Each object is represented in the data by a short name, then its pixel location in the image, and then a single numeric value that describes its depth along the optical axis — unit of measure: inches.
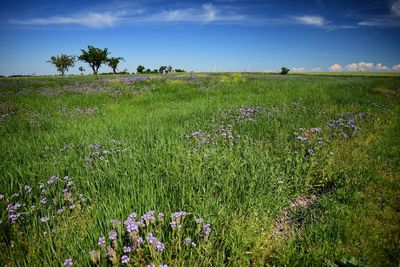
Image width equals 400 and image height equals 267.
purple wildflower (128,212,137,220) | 80.0
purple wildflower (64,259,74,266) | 68.7
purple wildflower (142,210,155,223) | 79.5
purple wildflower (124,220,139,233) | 73.4
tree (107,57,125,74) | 2907.2
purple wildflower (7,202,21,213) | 95.8
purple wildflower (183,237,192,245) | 78.1
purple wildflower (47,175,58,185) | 110.5
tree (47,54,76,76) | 2823.3
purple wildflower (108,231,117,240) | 73.1
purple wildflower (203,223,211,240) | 81.5
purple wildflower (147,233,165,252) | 72.4
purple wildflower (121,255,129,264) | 67.4
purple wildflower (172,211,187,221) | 81.2
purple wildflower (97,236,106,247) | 72.6
